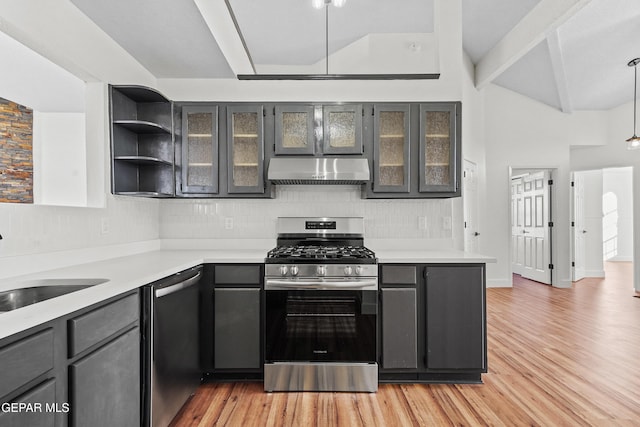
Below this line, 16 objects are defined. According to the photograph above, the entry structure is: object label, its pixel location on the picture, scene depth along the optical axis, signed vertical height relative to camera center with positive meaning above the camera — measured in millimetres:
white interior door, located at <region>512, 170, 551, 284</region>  5832 -315
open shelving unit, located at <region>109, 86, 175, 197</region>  2498 +600
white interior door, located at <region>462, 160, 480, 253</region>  5172 +107
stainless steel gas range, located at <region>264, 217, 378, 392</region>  2359 -796
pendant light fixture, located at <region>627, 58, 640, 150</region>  4750 +1830
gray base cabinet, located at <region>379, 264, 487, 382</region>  2406 -773
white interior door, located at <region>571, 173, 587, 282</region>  5992 -312
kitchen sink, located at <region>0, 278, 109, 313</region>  1541 -362
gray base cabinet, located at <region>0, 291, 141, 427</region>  968 -551
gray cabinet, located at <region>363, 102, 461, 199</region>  2811 +541
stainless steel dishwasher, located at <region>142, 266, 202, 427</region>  1715 -770
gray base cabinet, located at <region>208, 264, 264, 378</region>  2406 -771
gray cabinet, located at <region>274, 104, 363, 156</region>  2801 +723
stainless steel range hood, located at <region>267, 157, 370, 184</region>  2693 +366
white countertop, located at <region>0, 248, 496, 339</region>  1060 -322
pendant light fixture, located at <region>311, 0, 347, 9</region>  2350 +1574
